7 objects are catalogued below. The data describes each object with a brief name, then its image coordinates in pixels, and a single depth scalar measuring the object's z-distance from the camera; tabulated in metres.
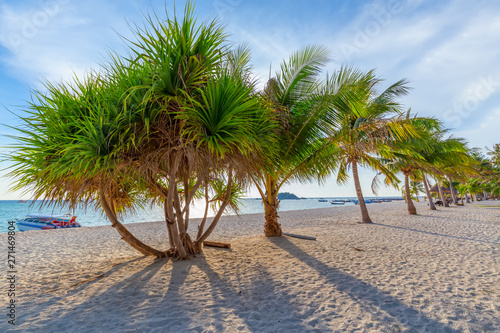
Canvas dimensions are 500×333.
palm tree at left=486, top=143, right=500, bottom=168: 30.22
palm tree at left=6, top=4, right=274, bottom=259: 4.04
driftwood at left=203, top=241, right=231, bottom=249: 7.01
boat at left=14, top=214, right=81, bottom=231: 16.86
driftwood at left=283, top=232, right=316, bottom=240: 7.91
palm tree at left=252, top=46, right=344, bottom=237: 6.24
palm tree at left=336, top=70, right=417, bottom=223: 5.90
